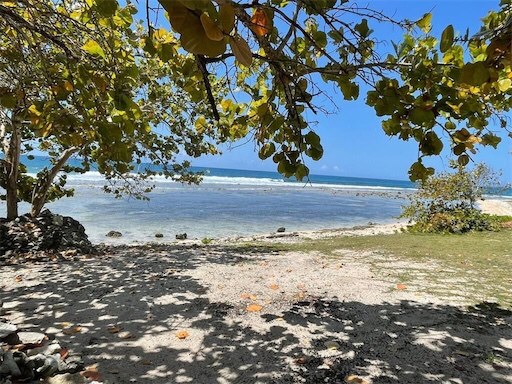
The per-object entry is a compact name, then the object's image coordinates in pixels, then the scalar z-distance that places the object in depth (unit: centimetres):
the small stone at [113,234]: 1412
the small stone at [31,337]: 321
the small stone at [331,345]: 349
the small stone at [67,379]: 275
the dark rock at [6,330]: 315
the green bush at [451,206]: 1341
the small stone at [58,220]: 892
